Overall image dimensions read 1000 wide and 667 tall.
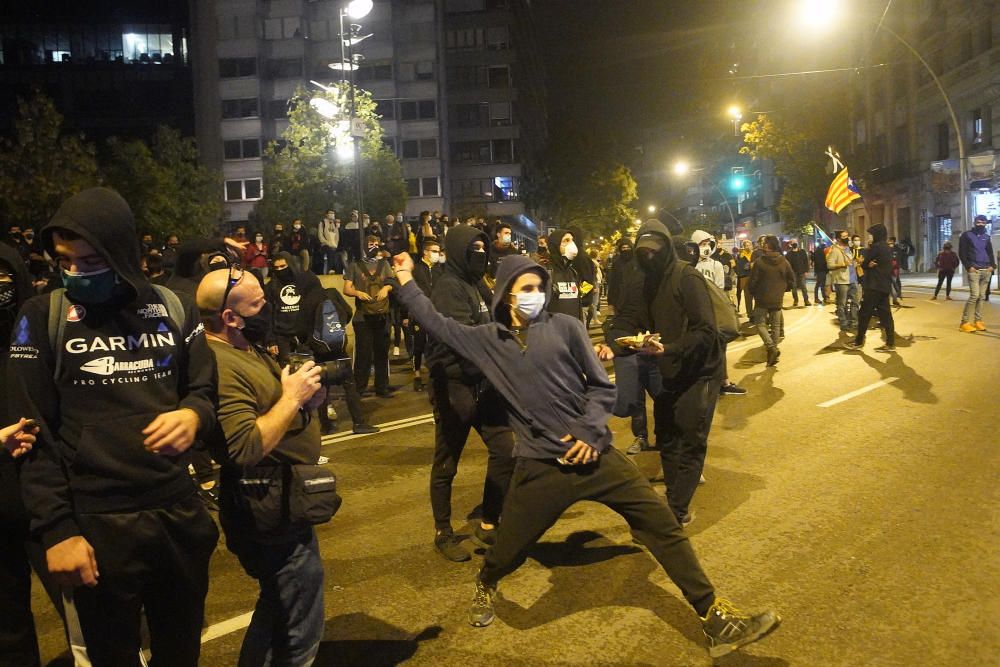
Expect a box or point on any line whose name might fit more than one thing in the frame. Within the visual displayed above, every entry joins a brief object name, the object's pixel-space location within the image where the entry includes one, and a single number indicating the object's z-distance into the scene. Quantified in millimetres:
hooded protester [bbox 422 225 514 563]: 5461
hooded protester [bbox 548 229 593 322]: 9797
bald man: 2939
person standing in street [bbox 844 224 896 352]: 13820
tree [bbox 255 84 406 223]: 42062
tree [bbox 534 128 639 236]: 54000
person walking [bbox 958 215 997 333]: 15516
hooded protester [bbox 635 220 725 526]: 5668
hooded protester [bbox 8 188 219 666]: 2547
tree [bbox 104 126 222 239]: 44469
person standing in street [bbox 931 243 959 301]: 24695
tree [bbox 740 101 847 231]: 49031
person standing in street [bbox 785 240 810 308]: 25750
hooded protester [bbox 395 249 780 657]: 3984
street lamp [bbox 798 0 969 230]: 28609
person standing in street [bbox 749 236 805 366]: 13922
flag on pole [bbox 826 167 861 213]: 23500
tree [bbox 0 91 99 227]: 33188
